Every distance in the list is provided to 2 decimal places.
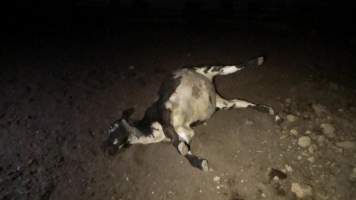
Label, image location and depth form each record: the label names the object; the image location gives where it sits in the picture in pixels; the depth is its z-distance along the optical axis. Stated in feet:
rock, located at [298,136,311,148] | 9.16
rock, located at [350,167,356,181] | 8.16
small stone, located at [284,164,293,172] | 8.56
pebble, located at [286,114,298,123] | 10.07
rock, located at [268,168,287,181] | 8.41
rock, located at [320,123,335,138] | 9.43
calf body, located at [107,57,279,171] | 9.32
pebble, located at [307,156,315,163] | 8.71
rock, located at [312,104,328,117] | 10.23
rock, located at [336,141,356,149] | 9.02
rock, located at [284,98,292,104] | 10.89
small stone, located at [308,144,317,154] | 8.98
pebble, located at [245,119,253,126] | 10.08
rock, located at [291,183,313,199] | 7.89
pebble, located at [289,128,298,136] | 9.59
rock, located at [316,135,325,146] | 9.18
